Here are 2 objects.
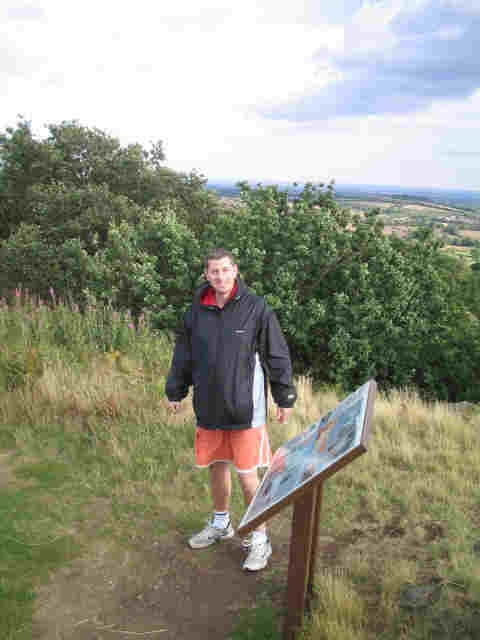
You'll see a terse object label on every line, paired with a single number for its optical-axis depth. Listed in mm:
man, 2984
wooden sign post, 1997
